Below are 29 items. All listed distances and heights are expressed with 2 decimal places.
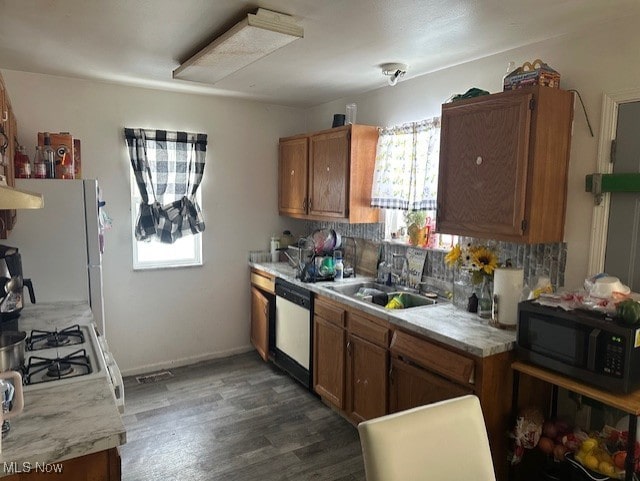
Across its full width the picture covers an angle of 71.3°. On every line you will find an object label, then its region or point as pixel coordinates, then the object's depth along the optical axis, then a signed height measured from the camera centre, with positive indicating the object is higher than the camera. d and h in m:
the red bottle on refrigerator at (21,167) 2.70 +0.14
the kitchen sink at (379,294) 2.93 -0.67
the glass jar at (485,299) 2.43 -0.55
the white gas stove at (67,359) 1.64 -0.69
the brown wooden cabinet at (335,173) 3.32 +0.18
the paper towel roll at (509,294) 2.21 -0.47
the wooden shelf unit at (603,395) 1.58 -0.73
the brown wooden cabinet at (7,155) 2.17 +0.18
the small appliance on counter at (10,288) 2.04 -0.46
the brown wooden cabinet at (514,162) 2.09 +0.18
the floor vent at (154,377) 3.67 -1.53
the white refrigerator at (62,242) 2.63 -0.30
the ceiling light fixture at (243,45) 2.01 +0.75
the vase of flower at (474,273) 2.38 -0.41
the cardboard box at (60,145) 2.78 +0.29
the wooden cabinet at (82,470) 1.21 -0.78
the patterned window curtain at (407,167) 2.95 +0.21
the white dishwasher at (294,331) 3.31 -1.06
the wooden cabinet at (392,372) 2.04 -0.93
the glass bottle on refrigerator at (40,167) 2.69 +0.14
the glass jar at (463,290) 2.57 -0.53
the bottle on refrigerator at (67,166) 2.79 +0.16
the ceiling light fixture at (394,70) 2.80 +0.81
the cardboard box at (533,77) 2.10 +0.59
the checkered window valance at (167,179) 3.62 +0.12
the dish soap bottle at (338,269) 3.42 -0.56
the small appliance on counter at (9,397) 1.16 -0.57
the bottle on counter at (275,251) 4.21 -0.53
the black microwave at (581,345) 1.63 -0.57
